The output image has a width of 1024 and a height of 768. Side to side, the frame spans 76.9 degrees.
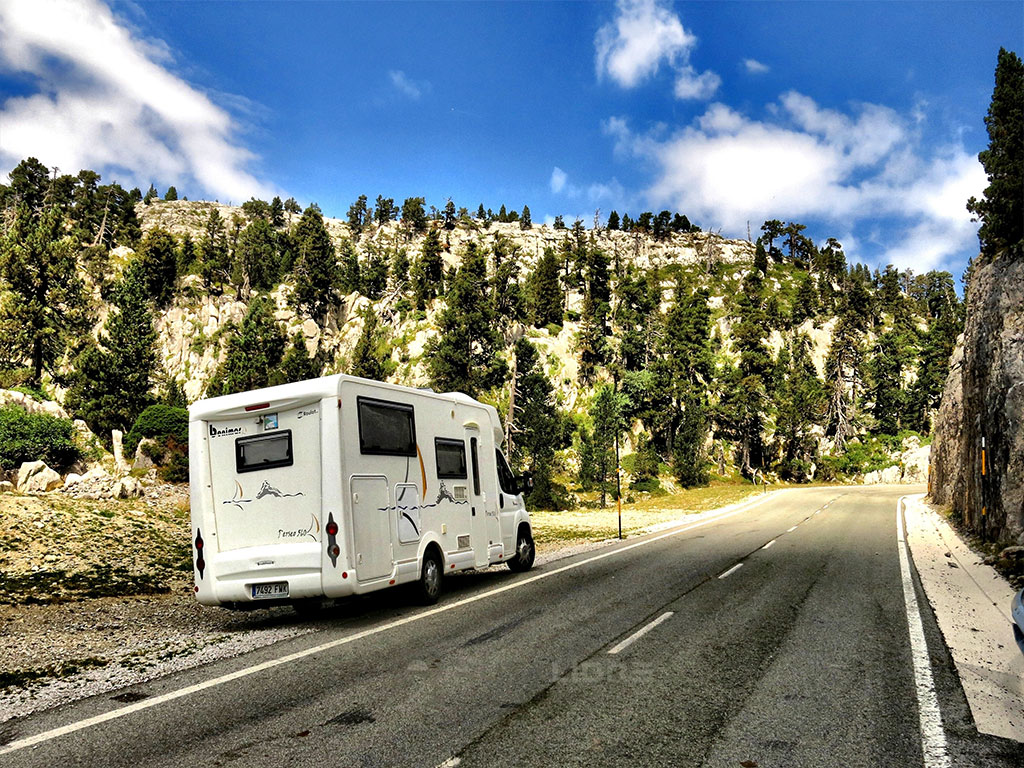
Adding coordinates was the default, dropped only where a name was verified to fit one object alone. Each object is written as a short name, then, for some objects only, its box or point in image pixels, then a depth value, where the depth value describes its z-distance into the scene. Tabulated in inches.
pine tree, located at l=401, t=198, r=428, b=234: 5733.3
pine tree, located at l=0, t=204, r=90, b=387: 1806.1
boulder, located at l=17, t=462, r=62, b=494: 1039.0
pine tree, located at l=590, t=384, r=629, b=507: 2112.5
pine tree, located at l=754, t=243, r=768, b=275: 5083.7
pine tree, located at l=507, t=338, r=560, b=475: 2066.9
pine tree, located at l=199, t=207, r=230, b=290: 3715.6
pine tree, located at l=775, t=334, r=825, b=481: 2955.2
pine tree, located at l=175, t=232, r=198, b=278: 3662.4
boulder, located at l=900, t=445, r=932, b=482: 2780.5
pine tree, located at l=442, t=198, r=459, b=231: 5948.3
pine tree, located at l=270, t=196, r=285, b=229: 6314.0
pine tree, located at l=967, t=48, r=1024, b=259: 945.5
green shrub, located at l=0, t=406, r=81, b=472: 1240.8
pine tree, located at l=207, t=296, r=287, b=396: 2175.2
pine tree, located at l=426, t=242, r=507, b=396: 2351.1
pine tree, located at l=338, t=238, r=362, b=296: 3833.7
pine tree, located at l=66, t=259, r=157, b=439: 1812.3
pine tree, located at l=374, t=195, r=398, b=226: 6358.3
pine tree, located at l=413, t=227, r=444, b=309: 3462.1
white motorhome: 352.8
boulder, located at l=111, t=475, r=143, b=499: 1065.6
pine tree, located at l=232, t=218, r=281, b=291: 3850.9
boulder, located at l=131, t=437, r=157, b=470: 1521.9
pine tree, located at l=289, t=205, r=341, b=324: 3563.0
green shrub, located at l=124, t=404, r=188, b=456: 1614.1
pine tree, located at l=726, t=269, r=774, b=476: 2965.1
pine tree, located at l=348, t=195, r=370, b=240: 6316.4
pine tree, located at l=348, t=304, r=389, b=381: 2571.4
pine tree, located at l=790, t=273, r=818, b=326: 3971.5
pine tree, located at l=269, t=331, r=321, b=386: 2268.3
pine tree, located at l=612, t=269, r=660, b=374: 3152.1
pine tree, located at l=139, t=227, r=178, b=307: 3363.7
